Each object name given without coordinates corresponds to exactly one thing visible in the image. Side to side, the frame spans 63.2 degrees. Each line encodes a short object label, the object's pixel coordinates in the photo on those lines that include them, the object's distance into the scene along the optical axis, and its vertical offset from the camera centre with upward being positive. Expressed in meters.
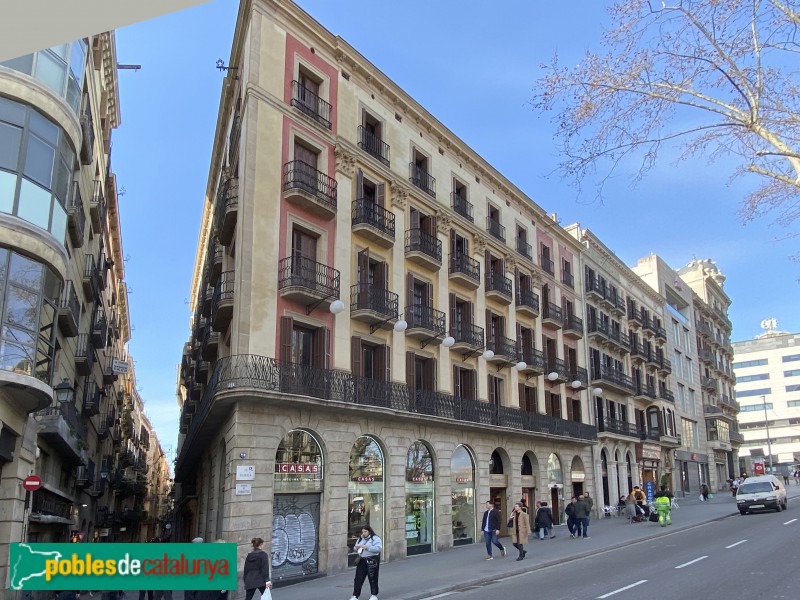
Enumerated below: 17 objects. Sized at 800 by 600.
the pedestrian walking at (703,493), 47.19 -2.58
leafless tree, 8.73 +4.88
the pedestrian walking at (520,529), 19.84 -2.17
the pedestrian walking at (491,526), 20.64 -2.17
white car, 32.19 -1.87
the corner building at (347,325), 19.34 +4.62
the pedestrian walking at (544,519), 26.02 -2.42
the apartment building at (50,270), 14.98 +5.03
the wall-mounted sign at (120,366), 34.52 +4.76
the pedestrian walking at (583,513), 25.67 -2.17
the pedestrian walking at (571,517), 26.23 -2.38
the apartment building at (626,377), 40.59 +5.44
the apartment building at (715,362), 62.22 +9.44
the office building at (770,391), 108.12 +11.39
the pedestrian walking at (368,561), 13.65 -2.13
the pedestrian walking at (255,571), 12.34 -2.12
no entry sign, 15.62 -0.59
